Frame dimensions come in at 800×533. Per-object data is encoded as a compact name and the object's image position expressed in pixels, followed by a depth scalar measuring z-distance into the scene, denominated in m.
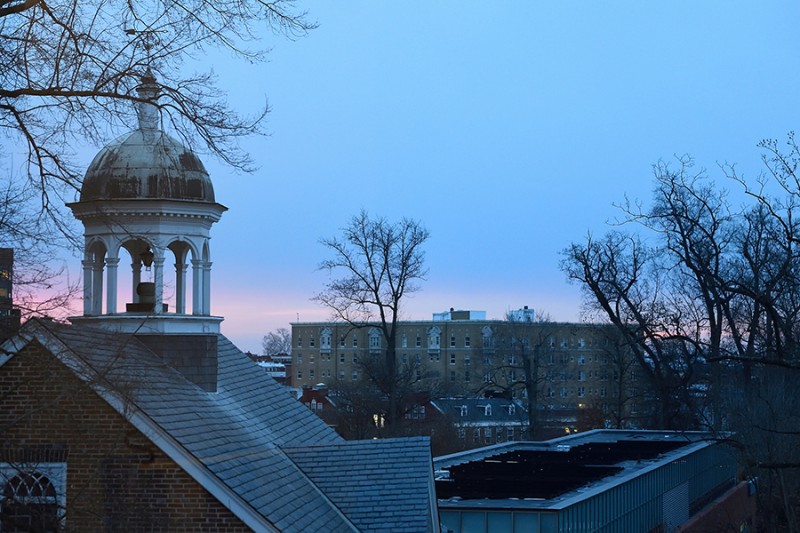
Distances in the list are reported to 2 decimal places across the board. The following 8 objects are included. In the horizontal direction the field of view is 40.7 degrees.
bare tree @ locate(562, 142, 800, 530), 15.53
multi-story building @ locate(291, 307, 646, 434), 111.75
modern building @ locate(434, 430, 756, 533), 27.61
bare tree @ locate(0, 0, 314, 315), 11.18
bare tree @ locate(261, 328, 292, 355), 189.50
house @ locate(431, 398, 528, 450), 81.94
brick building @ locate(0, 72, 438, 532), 14.31
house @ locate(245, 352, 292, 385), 149.38
